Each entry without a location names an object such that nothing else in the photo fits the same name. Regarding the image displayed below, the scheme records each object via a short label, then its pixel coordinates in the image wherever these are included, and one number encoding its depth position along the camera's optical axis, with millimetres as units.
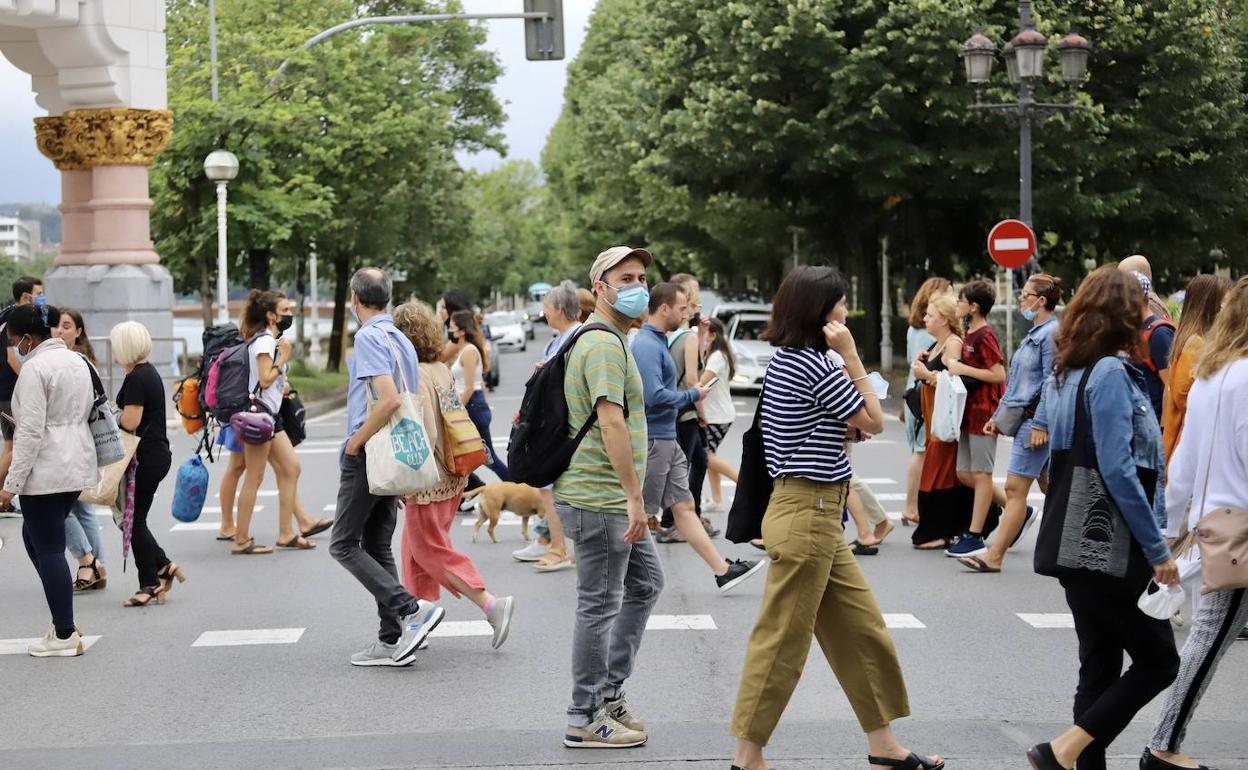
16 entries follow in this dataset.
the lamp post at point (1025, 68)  44750
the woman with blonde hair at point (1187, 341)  14883
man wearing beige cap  12523
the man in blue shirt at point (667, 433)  18000
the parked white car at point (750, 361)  58187
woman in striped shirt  11141
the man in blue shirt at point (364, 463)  15641
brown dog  22906
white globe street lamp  53875
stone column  47687
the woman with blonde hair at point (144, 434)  18375
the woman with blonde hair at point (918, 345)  22609
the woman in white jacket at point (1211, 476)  10812
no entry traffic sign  45156
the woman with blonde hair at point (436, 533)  16297
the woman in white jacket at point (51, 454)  16187
